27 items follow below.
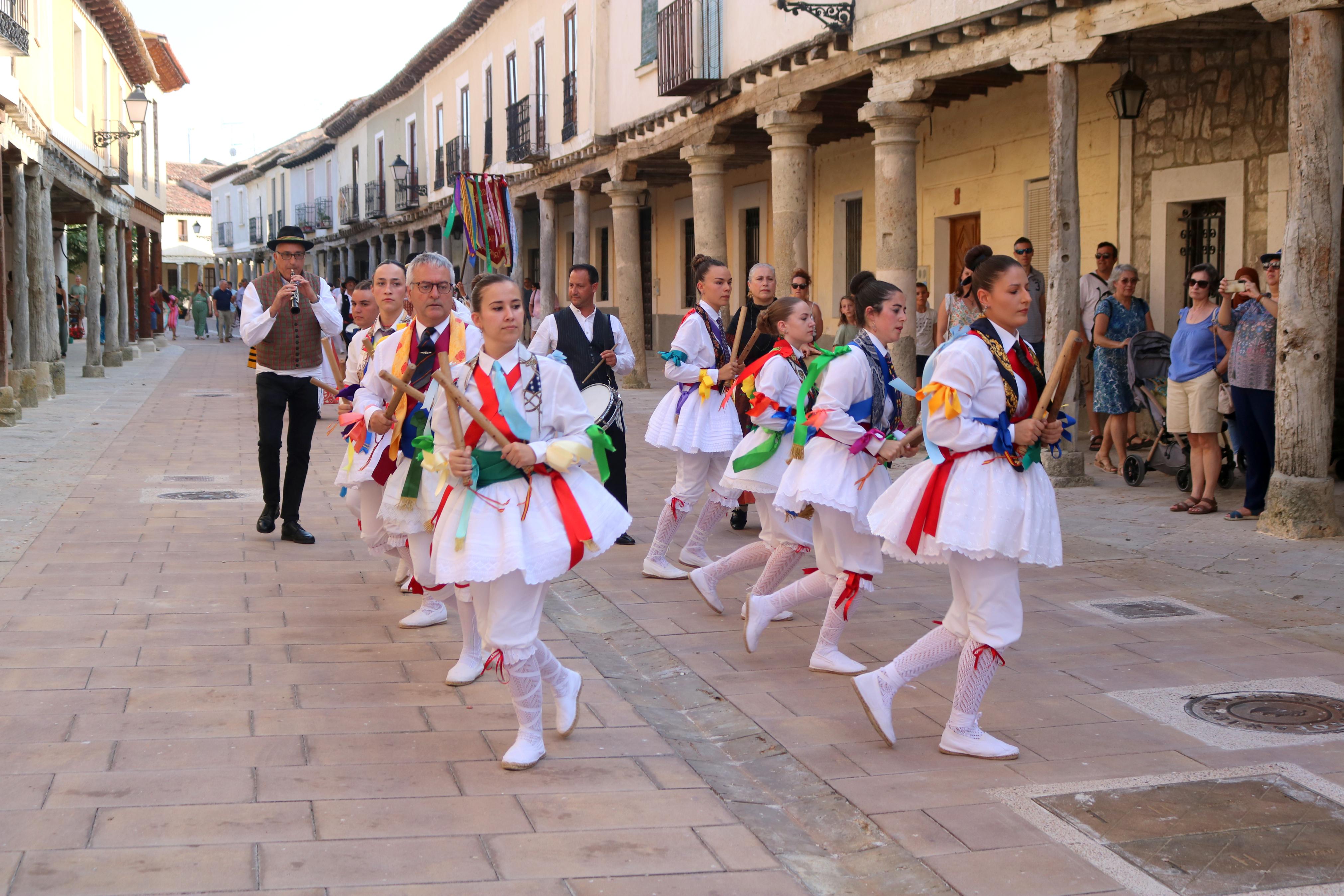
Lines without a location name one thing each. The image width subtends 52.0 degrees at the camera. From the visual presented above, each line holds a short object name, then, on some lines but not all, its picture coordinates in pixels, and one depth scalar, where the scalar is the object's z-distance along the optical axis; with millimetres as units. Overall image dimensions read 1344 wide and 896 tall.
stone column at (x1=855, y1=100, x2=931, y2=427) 12258
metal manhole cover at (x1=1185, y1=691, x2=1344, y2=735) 4664
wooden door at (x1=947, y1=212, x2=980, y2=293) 16156
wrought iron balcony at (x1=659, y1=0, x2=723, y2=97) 15359
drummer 7703
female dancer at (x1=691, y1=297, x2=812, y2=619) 5898
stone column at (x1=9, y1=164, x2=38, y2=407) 16922
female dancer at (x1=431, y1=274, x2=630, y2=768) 4180
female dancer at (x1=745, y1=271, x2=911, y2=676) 5246
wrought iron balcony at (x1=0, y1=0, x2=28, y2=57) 15094
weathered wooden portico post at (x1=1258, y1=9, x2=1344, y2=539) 7953
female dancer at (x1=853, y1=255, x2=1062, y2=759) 4270
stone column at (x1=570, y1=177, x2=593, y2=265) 21688
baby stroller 10211
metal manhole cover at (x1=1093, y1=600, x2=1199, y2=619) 6352
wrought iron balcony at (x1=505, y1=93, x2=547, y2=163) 23984
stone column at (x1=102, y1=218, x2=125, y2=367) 25797
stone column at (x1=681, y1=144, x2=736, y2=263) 16375
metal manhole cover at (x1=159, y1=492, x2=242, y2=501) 9953
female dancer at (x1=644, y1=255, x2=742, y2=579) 7191
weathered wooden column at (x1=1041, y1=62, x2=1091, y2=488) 10094
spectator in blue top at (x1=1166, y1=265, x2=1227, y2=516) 9047
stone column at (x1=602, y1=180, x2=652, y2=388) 20016
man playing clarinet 8023
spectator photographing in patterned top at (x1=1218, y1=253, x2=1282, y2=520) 8688
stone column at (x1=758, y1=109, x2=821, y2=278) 14109
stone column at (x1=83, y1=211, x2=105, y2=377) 22844
